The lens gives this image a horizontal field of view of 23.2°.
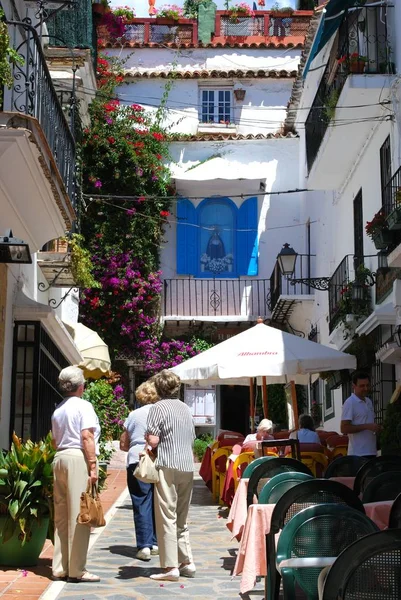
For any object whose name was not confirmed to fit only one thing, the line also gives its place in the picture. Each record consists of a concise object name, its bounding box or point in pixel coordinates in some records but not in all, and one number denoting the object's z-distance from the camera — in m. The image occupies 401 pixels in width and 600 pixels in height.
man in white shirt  10.21
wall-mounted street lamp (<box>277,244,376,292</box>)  16.39
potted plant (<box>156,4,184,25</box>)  27.36
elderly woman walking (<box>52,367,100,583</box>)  7.90
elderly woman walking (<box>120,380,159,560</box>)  9.46
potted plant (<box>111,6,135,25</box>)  27.20
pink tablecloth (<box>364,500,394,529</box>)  6.38
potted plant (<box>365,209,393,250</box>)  13.27
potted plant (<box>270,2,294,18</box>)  27.38
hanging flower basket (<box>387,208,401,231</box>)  11.73
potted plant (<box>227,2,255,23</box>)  27.49
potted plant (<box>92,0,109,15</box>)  18.90
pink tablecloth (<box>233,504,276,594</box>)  6.71
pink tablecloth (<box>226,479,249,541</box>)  8.74
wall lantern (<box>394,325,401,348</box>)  13.06
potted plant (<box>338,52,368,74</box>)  14.54
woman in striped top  8.09
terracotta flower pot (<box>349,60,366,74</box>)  14.57
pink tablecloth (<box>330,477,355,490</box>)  8.38
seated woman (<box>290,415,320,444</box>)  13.05
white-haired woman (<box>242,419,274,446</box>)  13.52
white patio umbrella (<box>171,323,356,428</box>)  13.71
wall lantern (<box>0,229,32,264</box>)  9.48
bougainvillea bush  24.62
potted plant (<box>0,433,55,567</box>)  8.23
